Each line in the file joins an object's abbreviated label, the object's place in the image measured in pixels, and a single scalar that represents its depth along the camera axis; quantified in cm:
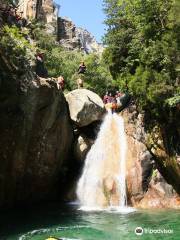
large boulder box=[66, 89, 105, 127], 1610
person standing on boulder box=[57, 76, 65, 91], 1727
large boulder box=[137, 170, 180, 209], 1397
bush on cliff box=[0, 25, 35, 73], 1245
